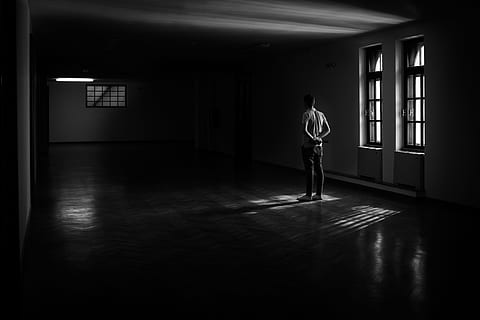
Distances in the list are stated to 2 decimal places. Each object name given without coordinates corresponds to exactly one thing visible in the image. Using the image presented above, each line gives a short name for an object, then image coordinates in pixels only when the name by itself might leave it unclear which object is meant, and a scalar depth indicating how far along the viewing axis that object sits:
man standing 8.05
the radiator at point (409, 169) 8.54
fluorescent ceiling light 21.97
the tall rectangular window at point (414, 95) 8.80
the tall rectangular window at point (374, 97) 9.95
